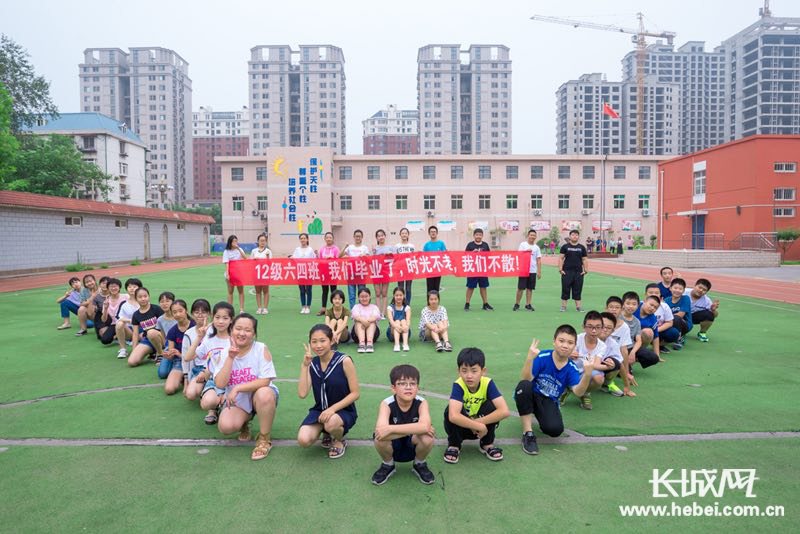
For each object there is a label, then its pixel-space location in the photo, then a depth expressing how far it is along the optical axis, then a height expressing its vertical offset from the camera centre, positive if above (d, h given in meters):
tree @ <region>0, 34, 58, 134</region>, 36.44 +12.40
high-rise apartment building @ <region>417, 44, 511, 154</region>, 102.12 +31.11
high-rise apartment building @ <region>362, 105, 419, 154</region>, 131.00 +33.68
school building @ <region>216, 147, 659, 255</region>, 46.53 +4.98
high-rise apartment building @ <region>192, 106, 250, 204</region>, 118.50 +26.88
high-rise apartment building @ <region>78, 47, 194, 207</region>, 100.12 +31.52
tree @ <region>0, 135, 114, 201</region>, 35.88 +6.12
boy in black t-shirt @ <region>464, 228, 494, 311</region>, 11.17 -0.72
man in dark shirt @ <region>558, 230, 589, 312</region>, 10.52 -0.43
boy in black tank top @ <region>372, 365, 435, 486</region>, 3.31 -1.22
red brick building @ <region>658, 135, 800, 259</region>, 27.23 +3.07
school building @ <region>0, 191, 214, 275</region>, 21.55 +0.92
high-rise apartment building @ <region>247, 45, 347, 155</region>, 100.56 +31.06
